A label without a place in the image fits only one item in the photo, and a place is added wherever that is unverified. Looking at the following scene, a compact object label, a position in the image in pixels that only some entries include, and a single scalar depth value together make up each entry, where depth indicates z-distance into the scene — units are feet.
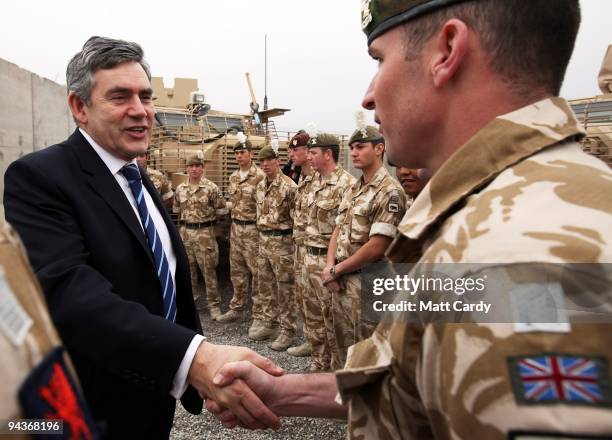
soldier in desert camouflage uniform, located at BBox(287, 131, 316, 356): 16.19
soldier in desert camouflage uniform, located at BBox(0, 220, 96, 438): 1.50
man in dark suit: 4.59
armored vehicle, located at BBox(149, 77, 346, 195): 27.27
